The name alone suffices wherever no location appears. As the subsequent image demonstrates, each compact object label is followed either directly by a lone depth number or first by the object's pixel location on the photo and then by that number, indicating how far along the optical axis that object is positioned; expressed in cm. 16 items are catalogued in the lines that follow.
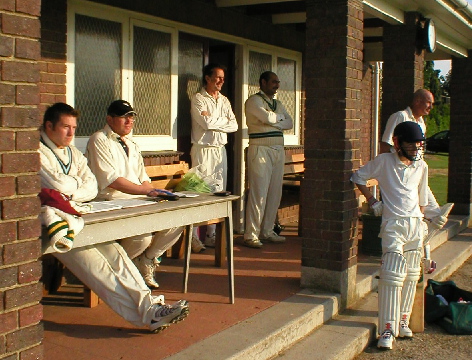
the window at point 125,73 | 602
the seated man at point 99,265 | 403
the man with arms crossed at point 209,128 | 699
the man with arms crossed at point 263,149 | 743
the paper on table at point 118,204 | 393
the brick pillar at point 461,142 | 1064
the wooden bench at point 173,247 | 514
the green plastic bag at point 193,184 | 525
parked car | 3878
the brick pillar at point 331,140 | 541
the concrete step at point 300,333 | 404
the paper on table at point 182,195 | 473
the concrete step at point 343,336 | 450
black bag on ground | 545
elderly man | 658
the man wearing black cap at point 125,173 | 492
